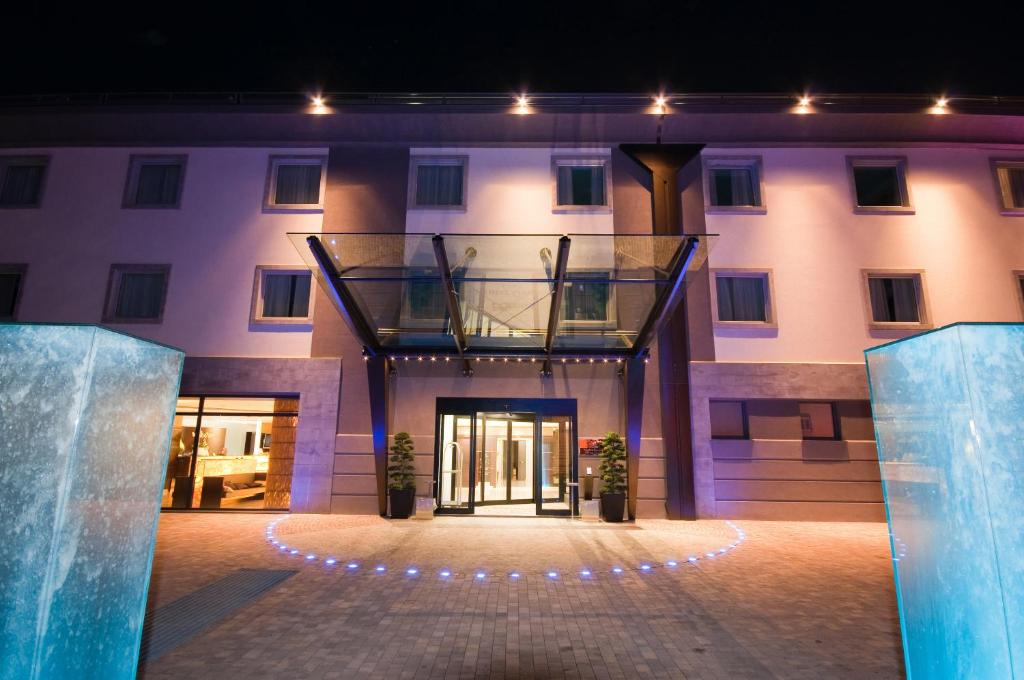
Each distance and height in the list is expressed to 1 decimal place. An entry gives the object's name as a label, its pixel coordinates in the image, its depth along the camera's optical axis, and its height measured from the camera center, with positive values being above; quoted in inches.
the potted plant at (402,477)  444.5 -39.6
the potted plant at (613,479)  439.1 -37.5
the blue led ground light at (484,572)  250.5 -71.5
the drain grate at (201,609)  164.6 -70.4
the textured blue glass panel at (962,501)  95.6 -12.2
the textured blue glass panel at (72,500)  89.6 -13.6
